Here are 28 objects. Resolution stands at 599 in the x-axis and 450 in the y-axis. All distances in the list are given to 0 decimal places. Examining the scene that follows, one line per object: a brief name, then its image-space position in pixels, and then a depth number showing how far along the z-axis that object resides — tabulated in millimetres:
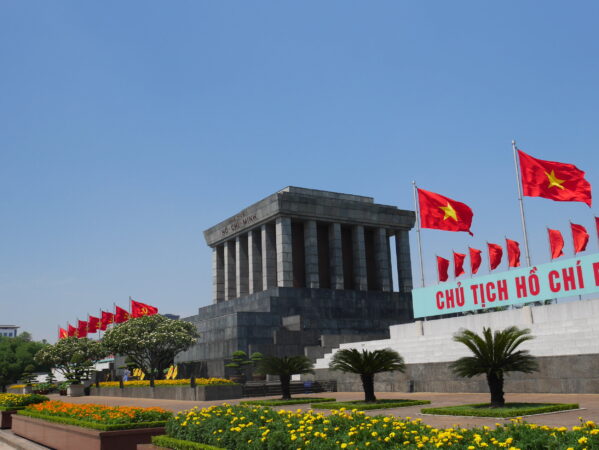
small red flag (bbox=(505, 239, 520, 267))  40531
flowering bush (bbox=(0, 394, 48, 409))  28203
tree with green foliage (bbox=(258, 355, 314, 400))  32969
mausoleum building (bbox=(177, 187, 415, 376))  53438
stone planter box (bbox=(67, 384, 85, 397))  57000
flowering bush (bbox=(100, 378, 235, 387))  39531
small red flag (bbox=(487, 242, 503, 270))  40688
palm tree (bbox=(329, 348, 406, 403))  27672
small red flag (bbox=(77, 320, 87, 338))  82438
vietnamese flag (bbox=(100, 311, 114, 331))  79875
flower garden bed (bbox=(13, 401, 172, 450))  15883
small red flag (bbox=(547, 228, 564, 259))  35562
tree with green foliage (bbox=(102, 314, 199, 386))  47781
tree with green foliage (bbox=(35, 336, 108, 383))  64562
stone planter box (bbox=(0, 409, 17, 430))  27614
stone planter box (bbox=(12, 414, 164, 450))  15766
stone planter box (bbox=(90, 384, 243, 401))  37500
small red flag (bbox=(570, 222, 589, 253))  33812
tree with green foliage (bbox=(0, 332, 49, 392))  111125
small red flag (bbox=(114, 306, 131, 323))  70438
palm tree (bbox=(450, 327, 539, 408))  21766
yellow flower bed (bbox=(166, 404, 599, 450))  9103
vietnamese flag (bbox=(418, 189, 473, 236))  36344
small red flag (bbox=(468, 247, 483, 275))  41750
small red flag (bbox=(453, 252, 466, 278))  43812
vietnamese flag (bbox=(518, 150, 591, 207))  31000
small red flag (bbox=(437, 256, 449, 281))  43969
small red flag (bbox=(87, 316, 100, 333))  82312
